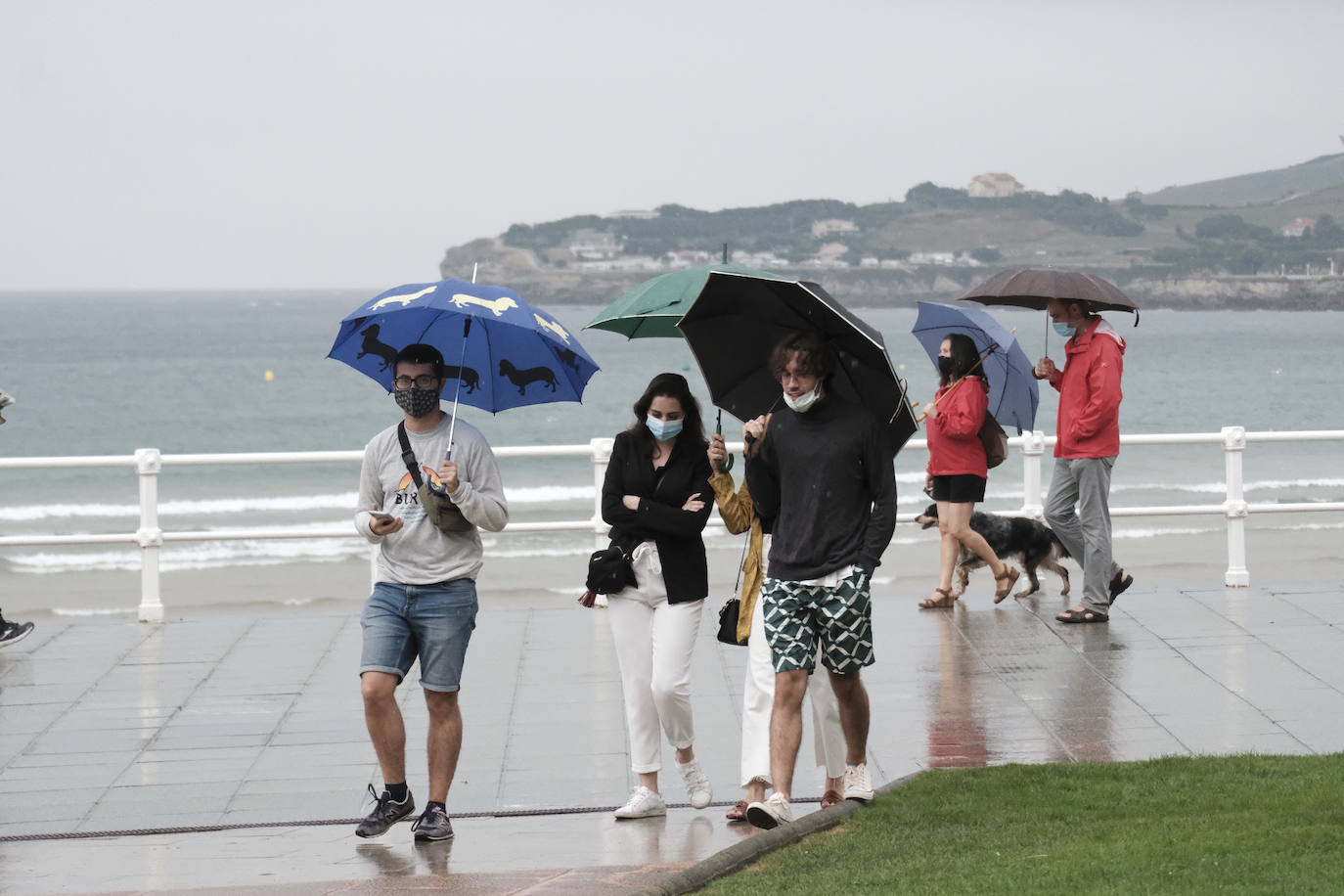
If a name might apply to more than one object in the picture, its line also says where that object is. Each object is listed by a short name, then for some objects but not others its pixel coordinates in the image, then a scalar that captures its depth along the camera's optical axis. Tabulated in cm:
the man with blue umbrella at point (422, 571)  1298
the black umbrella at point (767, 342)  1287
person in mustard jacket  1320
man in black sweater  1260
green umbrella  1304
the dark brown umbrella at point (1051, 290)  1953
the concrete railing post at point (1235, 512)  2380
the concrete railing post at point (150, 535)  2278
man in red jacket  2019
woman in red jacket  2059
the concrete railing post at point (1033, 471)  2411
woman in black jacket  1331
